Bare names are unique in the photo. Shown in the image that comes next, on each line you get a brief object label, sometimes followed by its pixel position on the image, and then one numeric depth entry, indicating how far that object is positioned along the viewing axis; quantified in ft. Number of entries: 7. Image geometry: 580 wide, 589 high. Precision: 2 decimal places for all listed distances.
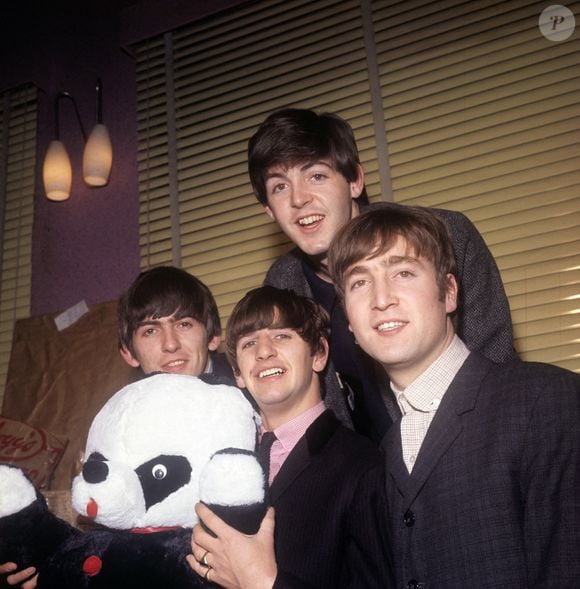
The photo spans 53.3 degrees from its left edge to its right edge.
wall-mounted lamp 9.80
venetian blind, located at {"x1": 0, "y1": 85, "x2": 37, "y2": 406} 10.77
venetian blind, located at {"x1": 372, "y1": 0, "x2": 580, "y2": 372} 7.73
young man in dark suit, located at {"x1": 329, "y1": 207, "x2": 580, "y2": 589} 3.31
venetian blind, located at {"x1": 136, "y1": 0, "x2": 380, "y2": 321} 9.29
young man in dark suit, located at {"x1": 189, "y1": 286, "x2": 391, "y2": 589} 3.77
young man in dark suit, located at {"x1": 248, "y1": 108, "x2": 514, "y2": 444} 5.36
